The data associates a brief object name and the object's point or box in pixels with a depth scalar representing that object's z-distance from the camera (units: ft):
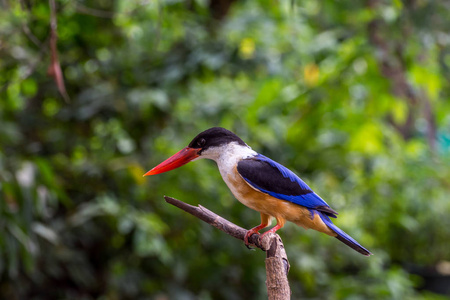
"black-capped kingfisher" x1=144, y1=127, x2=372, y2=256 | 18.11
